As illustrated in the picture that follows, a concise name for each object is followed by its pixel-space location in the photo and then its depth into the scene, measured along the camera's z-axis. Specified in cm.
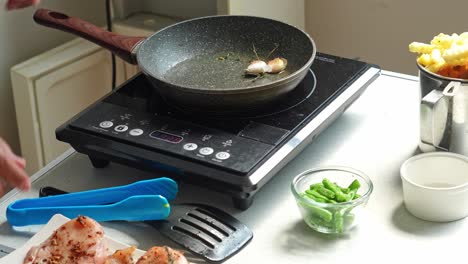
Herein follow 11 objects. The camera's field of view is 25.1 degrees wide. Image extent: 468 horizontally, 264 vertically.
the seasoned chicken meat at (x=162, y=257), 120
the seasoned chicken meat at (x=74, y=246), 123
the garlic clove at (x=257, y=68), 152
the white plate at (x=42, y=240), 127
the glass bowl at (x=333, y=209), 131
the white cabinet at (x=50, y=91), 199
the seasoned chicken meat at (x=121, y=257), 123
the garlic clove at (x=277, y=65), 154
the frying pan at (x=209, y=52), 144
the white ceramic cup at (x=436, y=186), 131
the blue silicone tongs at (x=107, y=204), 133
